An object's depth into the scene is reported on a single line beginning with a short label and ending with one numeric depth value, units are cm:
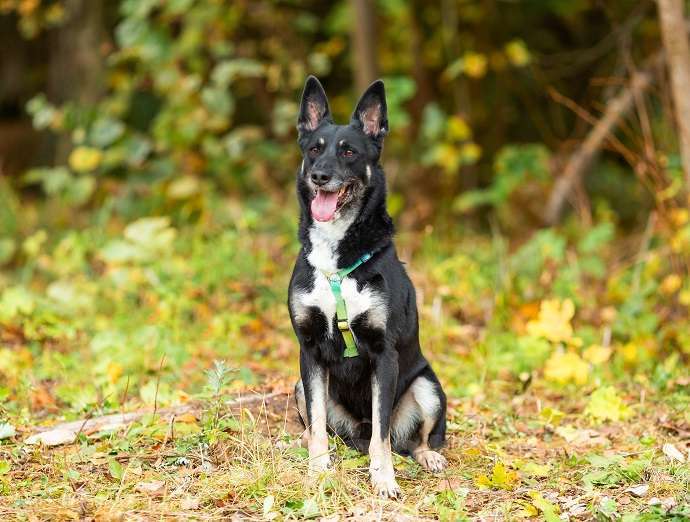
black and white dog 774
